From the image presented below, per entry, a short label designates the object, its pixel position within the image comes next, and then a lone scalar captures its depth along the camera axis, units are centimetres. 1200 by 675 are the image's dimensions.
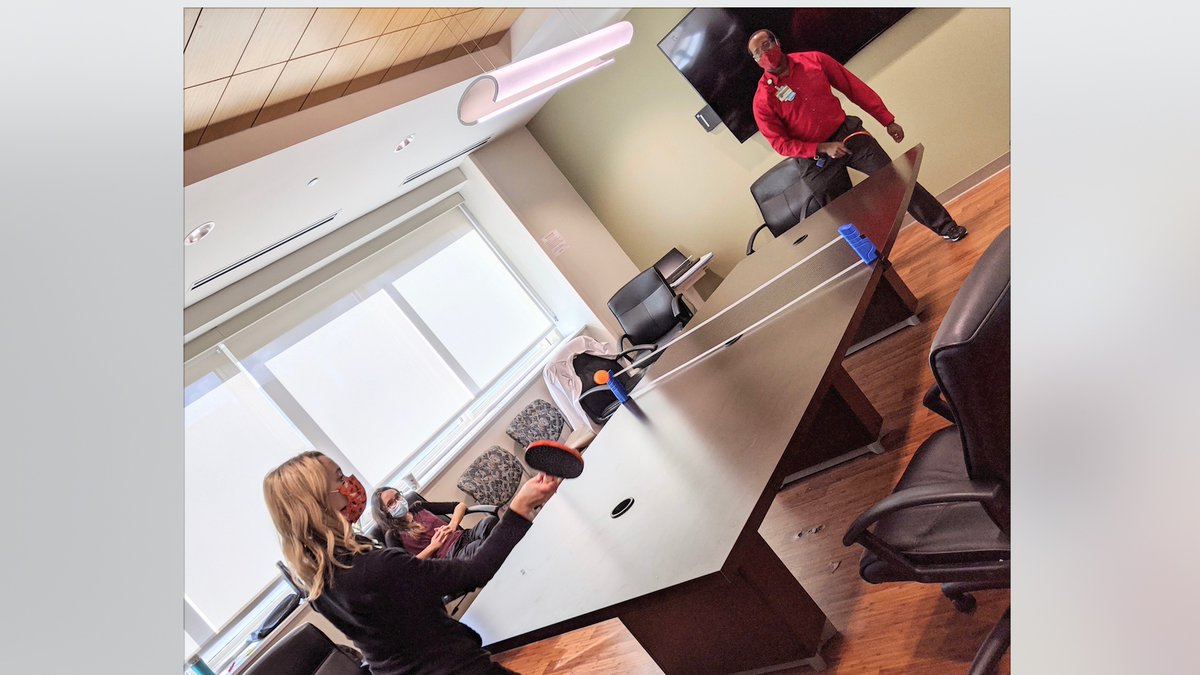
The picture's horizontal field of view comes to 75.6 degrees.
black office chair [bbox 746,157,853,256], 254
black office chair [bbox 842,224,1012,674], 129
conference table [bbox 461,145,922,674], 172
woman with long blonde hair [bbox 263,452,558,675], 180
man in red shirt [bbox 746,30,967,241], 237
